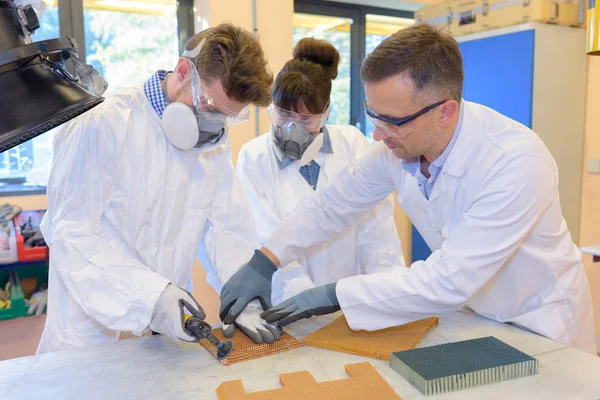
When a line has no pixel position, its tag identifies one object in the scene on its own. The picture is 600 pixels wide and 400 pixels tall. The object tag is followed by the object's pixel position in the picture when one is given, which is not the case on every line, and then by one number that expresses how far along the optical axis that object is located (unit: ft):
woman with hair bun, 5.73
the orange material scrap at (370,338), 3.92
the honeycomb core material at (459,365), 3.35
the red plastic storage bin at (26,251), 7.34
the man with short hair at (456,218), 3.92
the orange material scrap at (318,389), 3.25
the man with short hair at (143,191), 4.09
